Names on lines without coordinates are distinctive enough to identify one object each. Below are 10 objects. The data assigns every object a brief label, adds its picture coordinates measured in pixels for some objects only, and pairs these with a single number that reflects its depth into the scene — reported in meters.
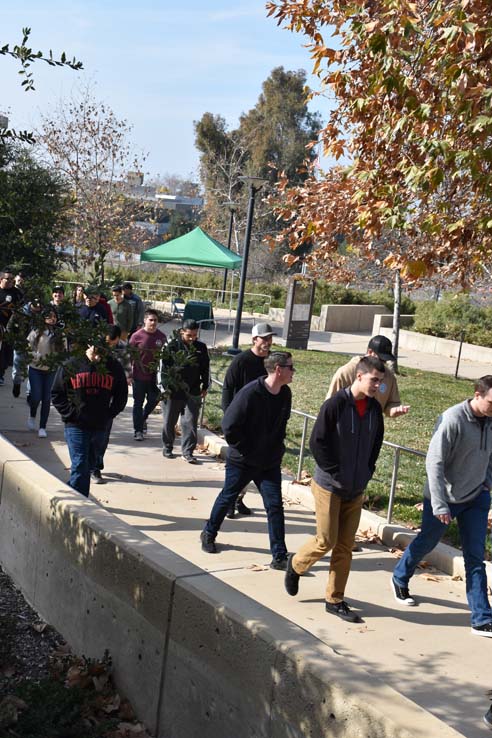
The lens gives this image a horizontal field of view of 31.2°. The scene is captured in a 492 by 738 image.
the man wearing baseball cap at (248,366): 8.41
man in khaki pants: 6.07
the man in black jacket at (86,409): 7.78
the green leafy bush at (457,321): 27.38
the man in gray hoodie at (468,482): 6.07
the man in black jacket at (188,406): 10.25
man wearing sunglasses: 7.04
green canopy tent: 25.45
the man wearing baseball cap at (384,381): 7.65
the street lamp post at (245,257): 18.42
